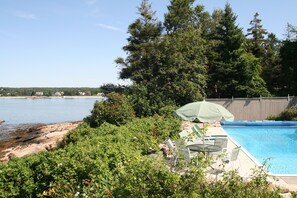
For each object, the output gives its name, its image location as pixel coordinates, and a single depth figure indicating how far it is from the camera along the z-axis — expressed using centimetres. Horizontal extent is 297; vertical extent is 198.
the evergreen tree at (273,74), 3297
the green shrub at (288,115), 2128
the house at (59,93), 15806
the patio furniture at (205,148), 941
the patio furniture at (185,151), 825
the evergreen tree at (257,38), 3791
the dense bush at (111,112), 1543
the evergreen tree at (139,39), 2930
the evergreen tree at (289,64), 2891
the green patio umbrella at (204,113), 1022
